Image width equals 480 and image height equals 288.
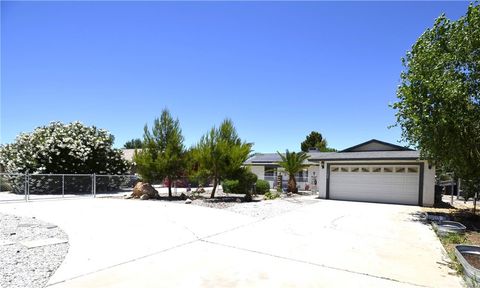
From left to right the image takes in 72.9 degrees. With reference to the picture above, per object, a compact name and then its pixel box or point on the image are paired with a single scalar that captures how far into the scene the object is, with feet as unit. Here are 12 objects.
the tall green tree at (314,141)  179.83
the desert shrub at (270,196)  61.79
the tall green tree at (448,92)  35.45
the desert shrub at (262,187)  72.46
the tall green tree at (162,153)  59.41
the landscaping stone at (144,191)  60.64
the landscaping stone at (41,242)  22.67
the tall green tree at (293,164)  76.07
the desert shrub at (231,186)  63.56
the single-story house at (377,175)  57.88
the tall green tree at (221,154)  56.75
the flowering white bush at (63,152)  70.79
